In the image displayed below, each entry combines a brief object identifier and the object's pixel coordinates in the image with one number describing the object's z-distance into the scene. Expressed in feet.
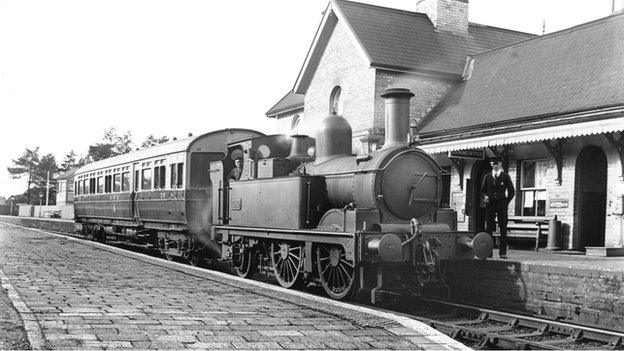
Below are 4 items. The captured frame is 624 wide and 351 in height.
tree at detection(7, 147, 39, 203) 366.84
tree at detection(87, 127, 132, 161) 284.00
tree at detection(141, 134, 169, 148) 295.07
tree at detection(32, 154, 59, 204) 340.39
